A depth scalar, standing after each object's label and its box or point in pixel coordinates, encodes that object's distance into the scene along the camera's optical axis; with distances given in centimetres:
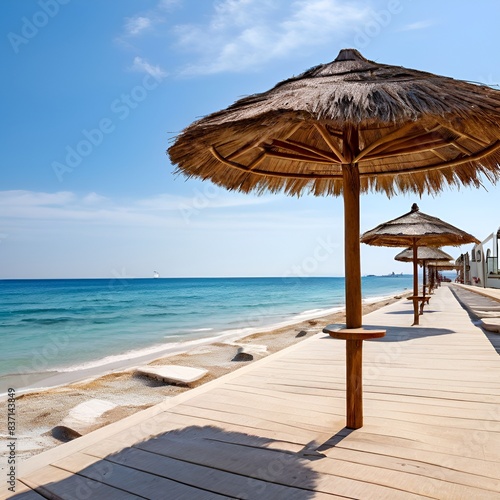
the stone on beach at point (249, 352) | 820
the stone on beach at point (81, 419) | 447
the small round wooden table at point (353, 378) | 252
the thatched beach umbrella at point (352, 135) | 219
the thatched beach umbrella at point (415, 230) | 700
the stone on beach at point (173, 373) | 629
